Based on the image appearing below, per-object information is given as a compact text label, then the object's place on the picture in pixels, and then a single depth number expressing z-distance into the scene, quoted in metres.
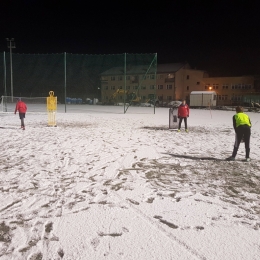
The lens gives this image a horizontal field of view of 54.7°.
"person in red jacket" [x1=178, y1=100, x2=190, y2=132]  12.82
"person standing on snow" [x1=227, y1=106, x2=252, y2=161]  6.79
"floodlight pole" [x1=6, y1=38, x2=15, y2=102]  30.26
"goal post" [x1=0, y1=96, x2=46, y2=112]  26.23
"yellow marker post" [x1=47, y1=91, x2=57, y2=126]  14.39
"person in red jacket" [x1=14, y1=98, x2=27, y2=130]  12.87
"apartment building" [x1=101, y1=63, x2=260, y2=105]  57.47
